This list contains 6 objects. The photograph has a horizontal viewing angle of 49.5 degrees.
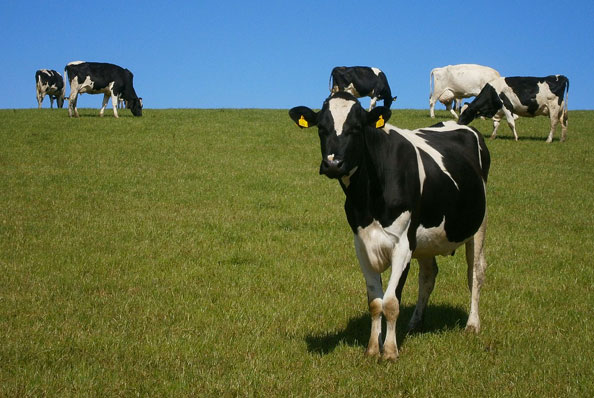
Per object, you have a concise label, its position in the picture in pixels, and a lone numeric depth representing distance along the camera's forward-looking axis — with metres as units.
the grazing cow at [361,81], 33.78
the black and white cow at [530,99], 25.30
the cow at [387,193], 5.95
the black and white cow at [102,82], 31.00
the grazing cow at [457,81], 29.55
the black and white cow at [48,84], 46.66
